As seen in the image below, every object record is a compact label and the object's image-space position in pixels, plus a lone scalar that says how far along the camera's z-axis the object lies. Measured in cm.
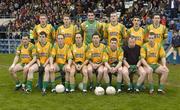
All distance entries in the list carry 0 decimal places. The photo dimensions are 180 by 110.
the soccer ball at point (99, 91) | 1196
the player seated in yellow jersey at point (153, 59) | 1202
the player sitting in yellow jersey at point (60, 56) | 1229
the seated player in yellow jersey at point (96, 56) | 1222
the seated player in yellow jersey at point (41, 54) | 1233
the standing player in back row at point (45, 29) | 1328
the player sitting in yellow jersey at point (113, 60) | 1205
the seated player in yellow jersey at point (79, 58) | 1218
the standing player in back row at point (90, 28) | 1337
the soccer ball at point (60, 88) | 1221
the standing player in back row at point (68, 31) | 1323
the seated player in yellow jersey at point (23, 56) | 1262
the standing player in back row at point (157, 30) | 1300
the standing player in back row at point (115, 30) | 1312
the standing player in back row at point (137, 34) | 1292
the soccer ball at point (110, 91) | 1202
